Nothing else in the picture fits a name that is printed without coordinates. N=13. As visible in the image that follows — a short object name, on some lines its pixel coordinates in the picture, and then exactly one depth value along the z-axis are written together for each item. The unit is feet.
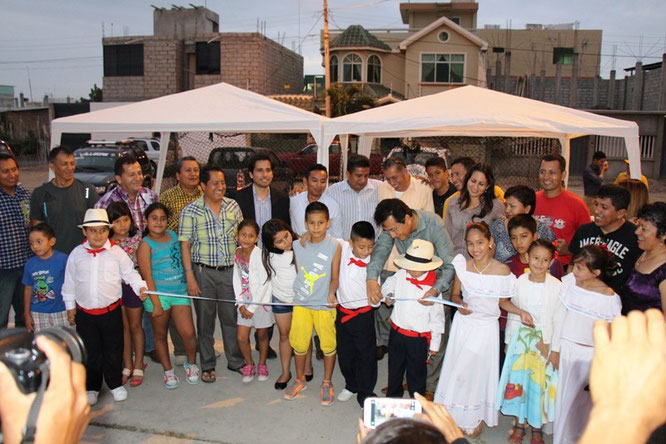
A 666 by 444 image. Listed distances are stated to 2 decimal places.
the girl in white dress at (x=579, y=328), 10.28
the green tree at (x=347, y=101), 70.52
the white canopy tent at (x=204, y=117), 17.80
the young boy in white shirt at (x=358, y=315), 12.66
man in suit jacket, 15.49
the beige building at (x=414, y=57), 85.92
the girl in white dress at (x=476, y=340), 11.21
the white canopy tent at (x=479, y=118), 16.76
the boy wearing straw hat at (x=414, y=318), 11.62
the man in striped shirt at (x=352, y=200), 16.43
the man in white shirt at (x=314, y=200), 15.67
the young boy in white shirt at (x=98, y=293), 12.55
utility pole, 61.46
